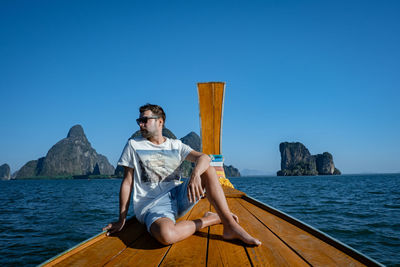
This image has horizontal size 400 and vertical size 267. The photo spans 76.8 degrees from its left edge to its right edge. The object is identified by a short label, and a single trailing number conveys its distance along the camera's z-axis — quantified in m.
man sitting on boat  2.05
